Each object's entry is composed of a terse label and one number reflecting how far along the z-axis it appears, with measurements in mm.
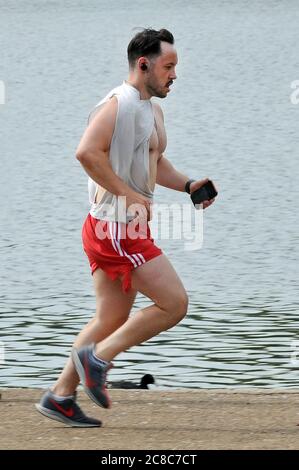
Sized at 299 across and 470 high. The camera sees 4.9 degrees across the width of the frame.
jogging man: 14722
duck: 18381
